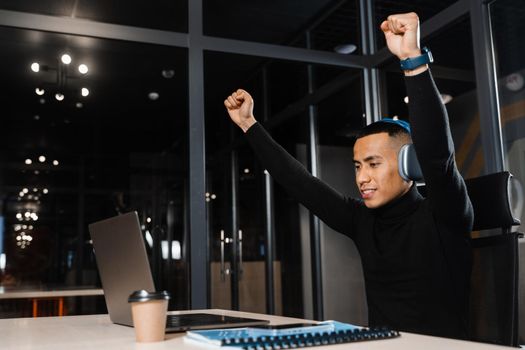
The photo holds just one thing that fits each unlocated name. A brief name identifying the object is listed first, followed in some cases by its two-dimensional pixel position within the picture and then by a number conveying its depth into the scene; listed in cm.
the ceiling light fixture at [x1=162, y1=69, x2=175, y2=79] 398
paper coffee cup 103
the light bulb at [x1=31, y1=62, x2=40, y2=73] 399
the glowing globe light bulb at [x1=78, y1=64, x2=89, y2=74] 397
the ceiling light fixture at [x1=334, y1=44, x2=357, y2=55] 407
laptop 127
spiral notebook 88
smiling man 133
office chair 143
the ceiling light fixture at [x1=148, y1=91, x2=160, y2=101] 482
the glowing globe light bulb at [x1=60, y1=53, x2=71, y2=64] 383
